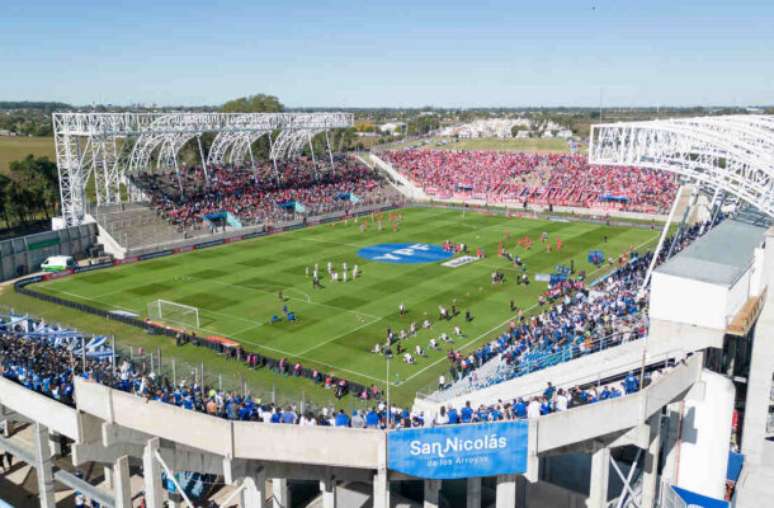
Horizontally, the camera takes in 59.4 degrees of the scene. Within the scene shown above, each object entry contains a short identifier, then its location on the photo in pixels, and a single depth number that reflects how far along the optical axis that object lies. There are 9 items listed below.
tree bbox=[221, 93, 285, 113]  121.88
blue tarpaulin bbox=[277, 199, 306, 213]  70.69
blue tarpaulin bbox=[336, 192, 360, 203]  78.25
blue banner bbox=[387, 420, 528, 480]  15.38
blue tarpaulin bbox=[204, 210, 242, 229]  63.12
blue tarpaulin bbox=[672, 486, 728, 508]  18.92
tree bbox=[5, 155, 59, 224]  59.84
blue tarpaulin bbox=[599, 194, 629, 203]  73.69
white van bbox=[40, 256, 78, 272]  48.12
